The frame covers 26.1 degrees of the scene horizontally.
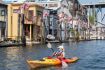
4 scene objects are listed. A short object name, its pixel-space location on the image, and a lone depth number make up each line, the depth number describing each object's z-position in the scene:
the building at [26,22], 66.17
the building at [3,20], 63.29
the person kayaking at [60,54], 26.68
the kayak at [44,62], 25.28
